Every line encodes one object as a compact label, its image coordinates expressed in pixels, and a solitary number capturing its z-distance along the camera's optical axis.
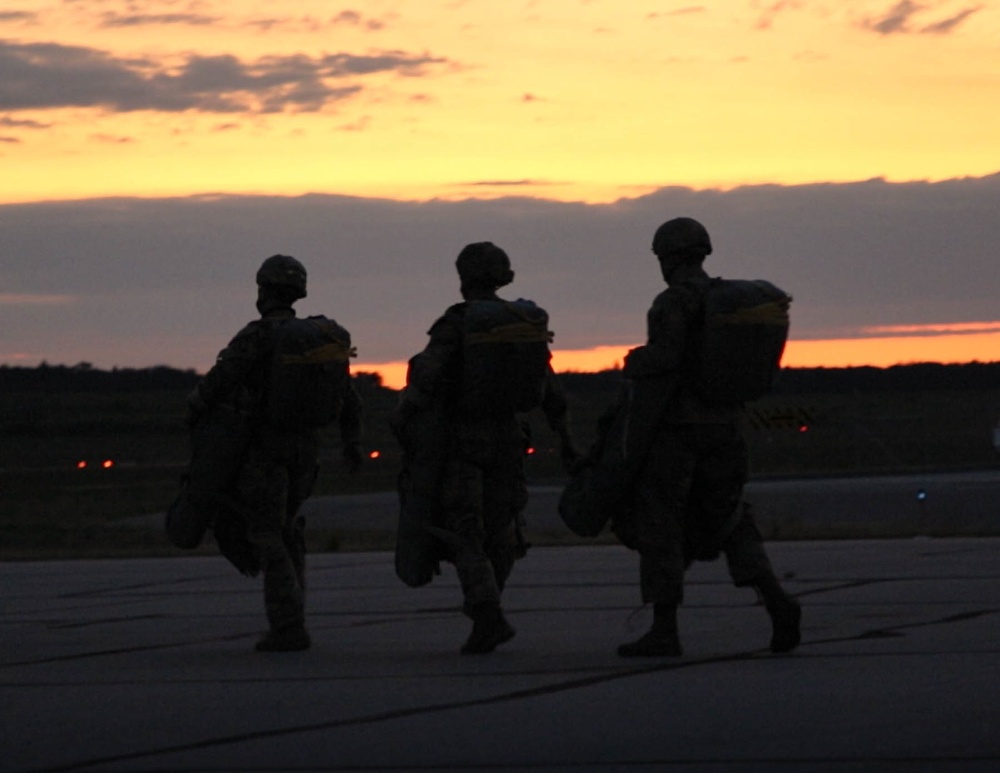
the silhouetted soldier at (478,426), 19.72
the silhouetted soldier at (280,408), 20.57
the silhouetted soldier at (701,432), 18.42
